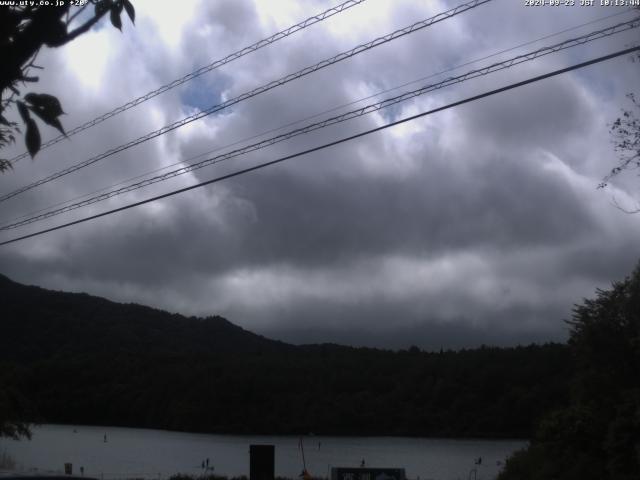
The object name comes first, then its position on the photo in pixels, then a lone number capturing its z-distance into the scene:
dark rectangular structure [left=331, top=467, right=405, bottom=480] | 17.33
